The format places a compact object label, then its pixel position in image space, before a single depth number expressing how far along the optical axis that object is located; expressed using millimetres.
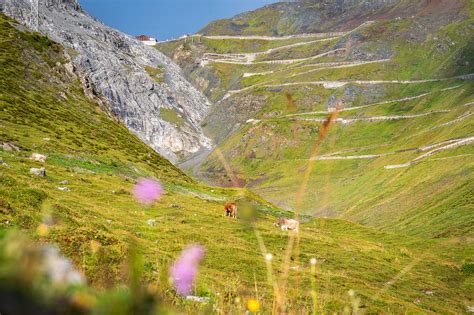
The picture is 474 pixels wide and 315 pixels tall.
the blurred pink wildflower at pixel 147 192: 4097
